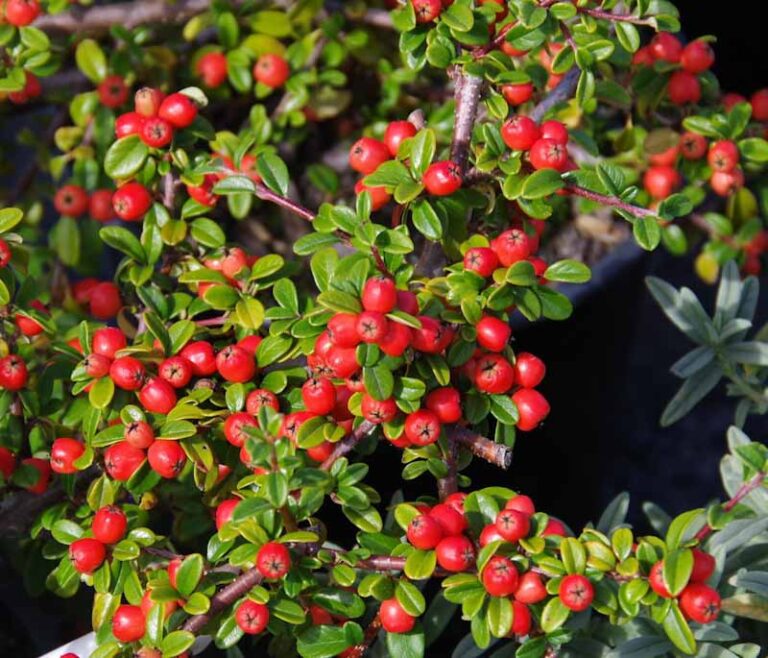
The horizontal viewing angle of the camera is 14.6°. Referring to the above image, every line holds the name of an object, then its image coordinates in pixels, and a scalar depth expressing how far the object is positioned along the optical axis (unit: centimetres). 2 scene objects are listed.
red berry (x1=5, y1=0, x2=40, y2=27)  80
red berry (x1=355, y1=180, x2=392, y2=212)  75
